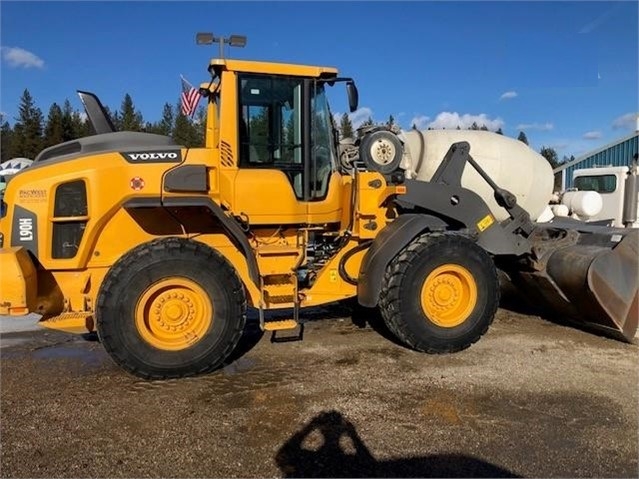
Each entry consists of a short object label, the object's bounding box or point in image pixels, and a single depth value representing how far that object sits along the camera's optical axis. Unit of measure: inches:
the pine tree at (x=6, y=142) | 2216.5
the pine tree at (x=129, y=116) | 2351.9
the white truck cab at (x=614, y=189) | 382.0
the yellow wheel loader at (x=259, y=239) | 204.1
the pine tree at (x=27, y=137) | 2345.0
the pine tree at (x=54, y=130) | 2333.9
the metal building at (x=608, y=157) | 906.8
